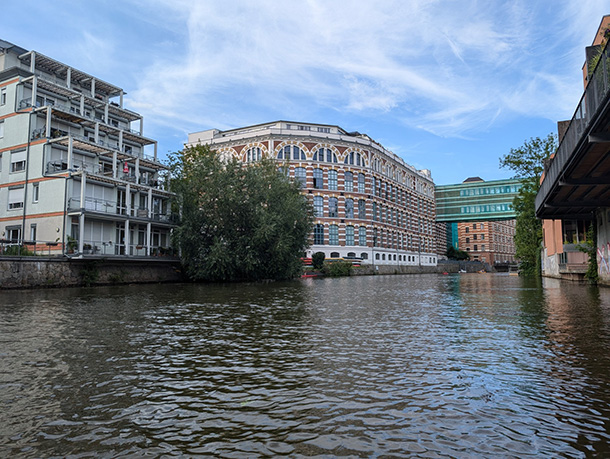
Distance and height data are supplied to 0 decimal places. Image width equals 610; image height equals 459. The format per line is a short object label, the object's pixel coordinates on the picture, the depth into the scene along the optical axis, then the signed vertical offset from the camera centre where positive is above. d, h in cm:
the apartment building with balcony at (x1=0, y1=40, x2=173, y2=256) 3152 +693
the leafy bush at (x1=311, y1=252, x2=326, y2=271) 5384 +81
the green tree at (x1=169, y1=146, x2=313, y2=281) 3462 +333
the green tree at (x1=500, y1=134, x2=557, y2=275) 4315 +617
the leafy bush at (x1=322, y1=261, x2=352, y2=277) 5439 -11
